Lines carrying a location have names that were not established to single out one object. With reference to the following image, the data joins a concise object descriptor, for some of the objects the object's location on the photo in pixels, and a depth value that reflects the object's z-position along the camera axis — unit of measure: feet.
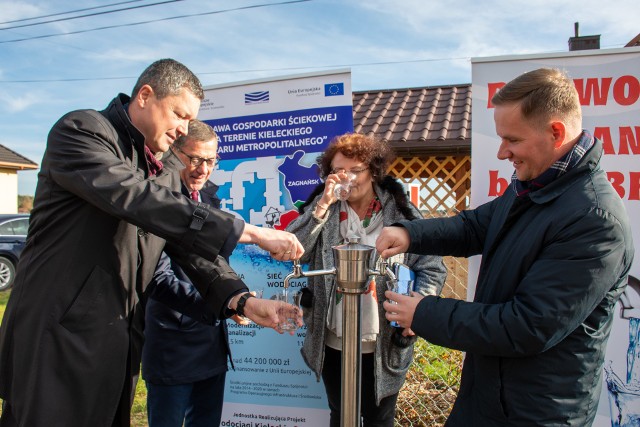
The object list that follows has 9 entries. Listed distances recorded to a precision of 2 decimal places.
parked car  35.83
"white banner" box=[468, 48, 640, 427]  8.77
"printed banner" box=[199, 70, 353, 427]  10.93
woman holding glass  8.43
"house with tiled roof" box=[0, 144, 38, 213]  64.44
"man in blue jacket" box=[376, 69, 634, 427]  4.51
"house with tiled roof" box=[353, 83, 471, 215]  23.76
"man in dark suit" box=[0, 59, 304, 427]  5.23
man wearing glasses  7.65
